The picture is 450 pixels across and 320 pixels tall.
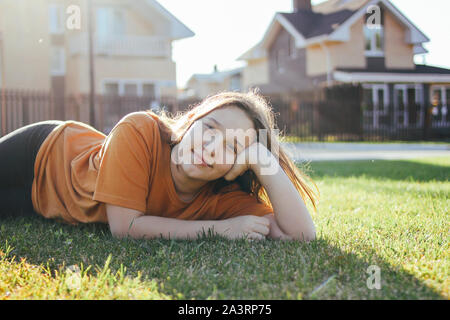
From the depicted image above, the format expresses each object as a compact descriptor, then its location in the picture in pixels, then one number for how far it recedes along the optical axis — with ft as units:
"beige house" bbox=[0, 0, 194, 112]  68.48
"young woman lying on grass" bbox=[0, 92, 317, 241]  8.86
